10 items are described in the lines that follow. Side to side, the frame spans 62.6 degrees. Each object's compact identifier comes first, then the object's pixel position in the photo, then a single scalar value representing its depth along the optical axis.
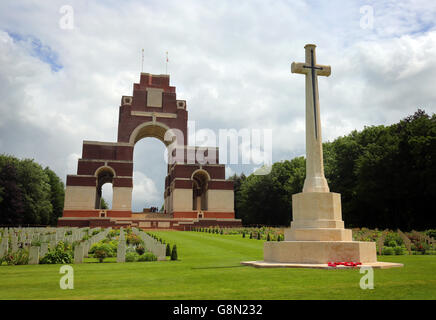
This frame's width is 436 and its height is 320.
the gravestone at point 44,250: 11.32
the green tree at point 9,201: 45.81
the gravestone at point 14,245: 12.39
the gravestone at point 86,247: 12.83
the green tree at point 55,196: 68.12
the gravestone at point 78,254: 10.62
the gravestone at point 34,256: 10.80
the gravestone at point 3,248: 10.81
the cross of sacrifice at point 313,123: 10.25
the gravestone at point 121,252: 11.21
